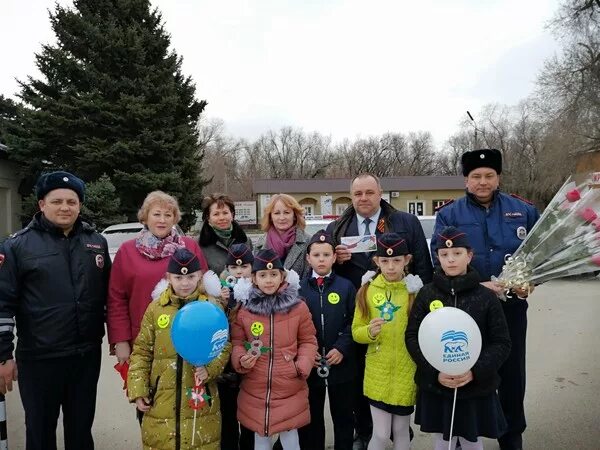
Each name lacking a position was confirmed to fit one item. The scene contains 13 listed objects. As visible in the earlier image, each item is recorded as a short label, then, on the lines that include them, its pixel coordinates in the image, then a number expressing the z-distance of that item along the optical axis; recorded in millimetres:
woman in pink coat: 3195
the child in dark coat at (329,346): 3271
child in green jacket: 3027
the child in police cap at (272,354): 2967
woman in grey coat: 3707
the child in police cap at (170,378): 2828
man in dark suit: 3588
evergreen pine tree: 18500
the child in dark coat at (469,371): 2775
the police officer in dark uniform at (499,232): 3355
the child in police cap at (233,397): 3400
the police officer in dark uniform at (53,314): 2906
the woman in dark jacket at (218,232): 3789
